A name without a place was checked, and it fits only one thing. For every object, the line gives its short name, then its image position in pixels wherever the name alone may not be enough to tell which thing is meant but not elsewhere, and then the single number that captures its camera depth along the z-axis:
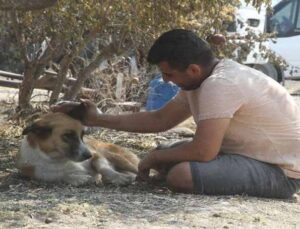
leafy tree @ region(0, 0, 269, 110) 11.41
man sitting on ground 8.02
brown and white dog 9.20
